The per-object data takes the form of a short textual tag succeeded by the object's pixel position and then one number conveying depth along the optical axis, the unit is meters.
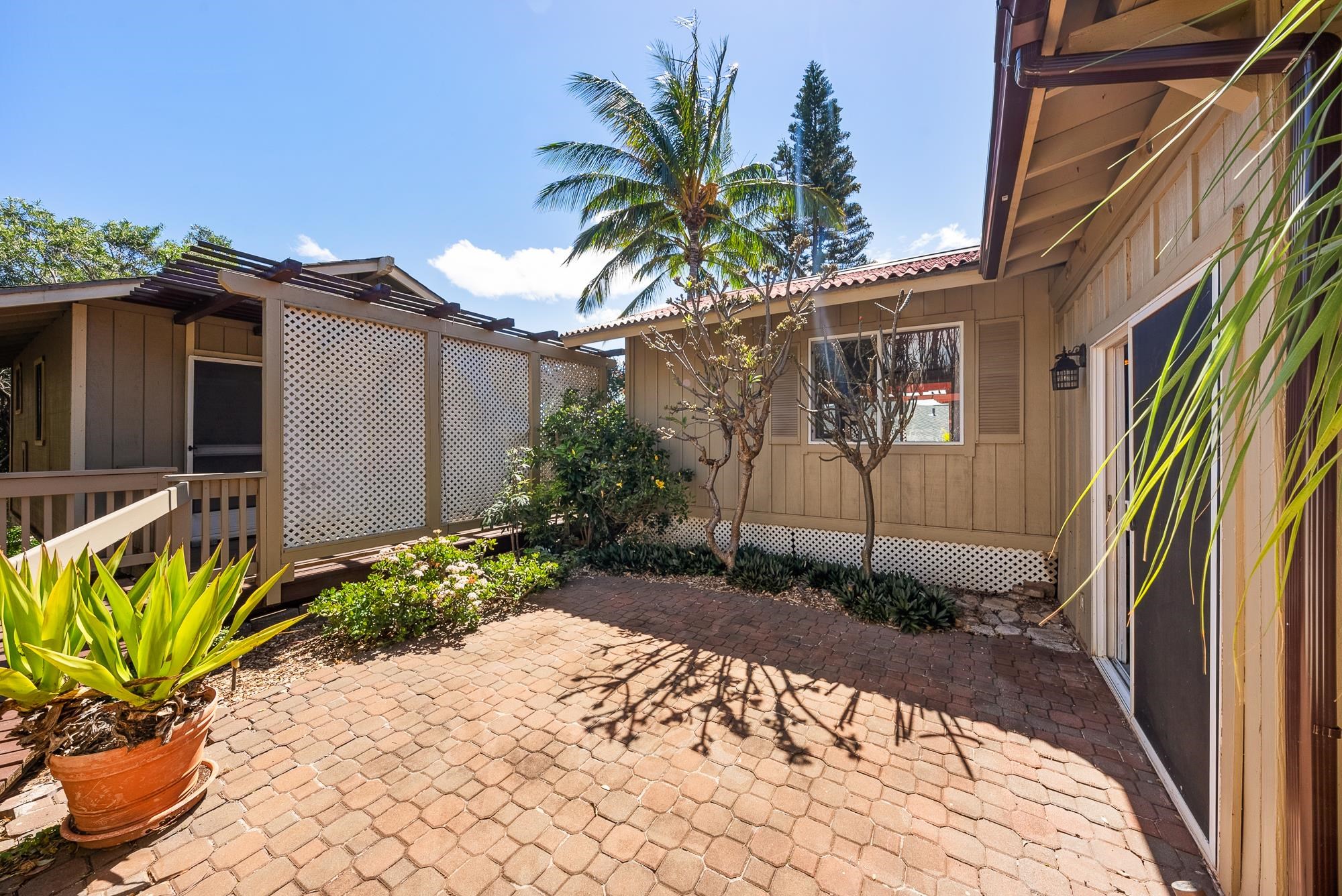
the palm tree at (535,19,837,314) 8.53
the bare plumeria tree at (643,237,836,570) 5.44
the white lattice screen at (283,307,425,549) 5.20
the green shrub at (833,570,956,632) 4.54
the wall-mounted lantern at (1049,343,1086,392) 4.16
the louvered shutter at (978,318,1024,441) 5.21
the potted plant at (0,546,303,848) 2.19
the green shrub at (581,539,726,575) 6.25
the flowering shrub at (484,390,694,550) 6.67
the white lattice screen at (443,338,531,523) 6.62
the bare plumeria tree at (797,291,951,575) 5.07
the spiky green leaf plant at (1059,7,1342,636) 0.76
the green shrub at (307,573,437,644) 4.27
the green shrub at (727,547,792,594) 5.54
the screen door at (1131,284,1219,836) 2.24
